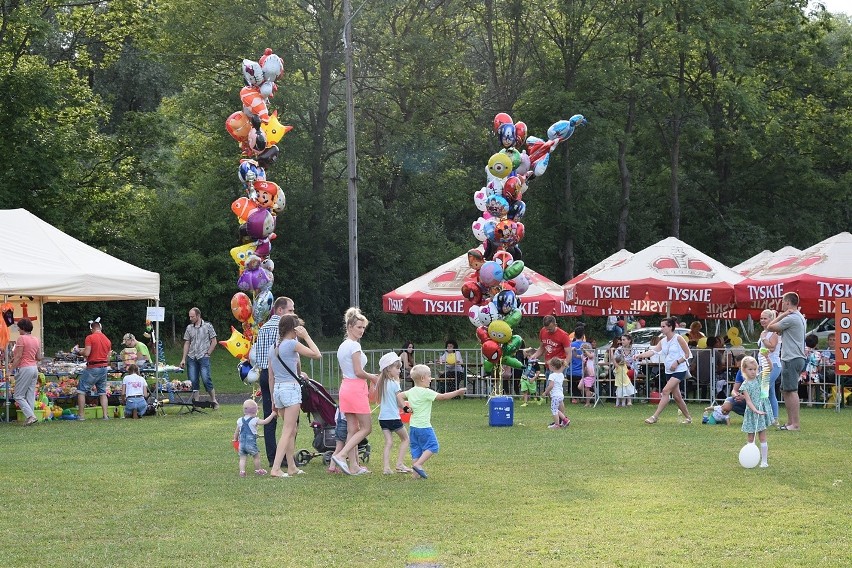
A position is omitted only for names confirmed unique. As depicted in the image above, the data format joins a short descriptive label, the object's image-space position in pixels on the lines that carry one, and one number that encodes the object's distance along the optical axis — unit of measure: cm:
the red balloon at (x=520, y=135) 1970
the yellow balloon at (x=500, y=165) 1952
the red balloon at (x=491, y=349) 1939
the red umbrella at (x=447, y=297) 2603
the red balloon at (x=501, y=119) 1958
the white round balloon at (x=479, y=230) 1992
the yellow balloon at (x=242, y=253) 1819
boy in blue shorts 1241
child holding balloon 1289
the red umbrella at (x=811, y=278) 2195
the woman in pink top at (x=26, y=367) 1942
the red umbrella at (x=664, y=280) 2380
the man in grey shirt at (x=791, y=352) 1730
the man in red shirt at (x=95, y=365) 2102
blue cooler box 1870
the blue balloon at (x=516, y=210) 1997
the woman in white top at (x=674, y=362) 1825
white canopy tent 1930
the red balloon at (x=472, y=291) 2009
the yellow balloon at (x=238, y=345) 1780
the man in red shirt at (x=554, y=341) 2044
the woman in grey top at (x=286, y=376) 1226
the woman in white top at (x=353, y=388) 1252
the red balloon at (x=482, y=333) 1977
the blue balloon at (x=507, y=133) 1944
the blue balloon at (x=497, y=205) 1970
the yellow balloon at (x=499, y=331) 1928
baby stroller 1342
